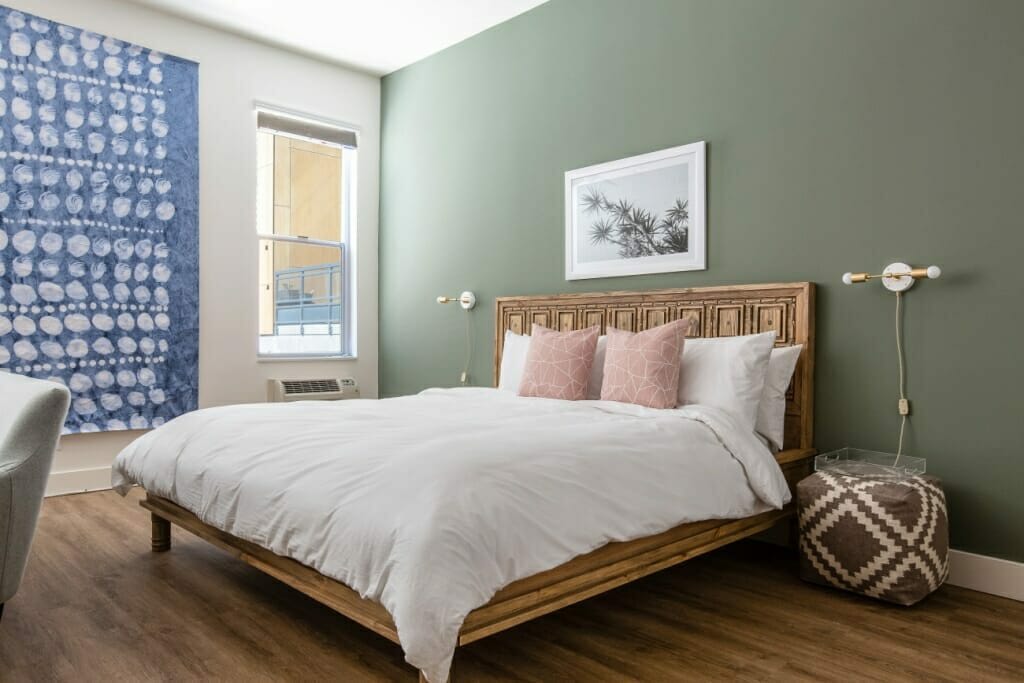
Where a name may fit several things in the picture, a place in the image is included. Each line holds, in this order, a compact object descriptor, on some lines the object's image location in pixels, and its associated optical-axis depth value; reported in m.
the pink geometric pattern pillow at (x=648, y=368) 3.10
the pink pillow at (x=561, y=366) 3.46
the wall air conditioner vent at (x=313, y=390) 4.95
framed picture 3.66
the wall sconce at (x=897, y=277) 2.86
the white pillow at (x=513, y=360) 4.00
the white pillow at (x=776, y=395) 3.12
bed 1.78
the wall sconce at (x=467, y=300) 4.88
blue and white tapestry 4.03
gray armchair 2.11
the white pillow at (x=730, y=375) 3.05
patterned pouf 2.49
